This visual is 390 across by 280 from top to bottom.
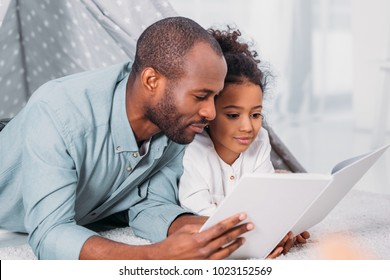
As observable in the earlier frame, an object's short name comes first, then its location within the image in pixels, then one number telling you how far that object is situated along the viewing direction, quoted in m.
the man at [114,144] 2.63
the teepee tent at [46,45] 3.51
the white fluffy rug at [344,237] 2.80
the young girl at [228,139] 2.92
